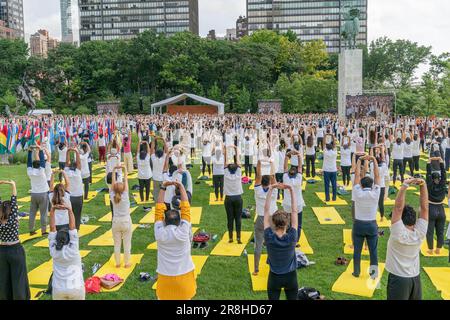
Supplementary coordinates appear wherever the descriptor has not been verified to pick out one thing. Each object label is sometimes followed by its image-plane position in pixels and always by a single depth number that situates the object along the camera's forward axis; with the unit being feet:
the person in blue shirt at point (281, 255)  16.03
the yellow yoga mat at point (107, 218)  36.47
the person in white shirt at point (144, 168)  38.58
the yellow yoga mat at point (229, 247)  27.81
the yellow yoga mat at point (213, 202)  41.16
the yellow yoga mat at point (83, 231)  30.29
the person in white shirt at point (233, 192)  27.81
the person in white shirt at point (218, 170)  40.81
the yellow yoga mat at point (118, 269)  24.39
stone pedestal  125.08
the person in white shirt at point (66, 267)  16.49
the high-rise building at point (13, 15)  513.45
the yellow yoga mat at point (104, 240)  30.32
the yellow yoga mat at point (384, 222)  32.86
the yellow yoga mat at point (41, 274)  24.06
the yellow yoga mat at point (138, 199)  42.27
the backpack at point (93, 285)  22.41
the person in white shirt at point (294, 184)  26.81
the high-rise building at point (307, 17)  405.18
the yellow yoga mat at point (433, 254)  26.63
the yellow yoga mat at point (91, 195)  43.84
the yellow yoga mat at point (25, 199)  45.08
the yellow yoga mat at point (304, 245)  27.89
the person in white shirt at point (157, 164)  38.58
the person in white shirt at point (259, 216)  23.86
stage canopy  160.04
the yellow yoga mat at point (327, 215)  34.78
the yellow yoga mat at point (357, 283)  21.86
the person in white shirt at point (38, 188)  30.63
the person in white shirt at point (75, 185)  30.35
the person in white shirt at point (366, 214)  22.39
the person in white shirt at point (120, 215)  24.25
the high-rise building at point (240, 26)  536.29
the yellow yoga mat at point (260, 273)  22.72
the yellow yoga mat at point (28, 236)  31.61
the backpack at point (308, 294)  20.83
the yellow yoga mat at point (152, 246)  29.35
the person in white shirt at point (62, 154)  44.96
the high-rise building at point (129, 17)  405.18
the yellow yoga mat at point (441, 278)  21.72
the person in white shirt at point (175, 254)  16.42
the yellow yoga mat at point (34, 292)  22.02
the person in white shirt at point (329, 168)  39.14
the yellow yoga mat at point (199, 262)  24.90
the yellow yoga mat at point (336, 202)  40.19
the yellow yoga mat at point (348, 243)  27.73
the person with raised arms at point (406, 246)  15.96
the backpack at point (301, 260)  25.02
